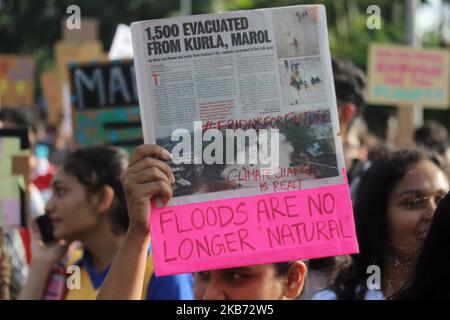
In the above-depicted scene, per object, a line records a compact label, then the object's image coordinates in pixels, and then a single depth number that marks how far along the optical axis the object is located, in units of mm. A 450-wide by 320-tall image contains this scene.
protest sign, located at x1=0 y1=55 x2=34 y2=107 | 9438
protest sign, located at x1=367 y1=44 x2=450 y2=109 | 7598
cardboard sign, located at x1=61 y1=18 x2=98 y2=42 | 8203
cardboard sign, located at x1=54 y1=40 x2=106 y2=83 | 7766
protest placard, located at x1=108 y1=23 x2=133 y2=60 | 6301
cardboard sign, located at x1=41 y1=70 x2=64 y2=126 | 10109
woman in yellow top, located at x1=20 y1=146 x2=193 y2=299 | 3781
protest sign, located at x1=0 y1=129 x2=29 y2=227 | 4188
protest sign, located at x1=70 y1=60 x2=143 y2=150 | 5609
